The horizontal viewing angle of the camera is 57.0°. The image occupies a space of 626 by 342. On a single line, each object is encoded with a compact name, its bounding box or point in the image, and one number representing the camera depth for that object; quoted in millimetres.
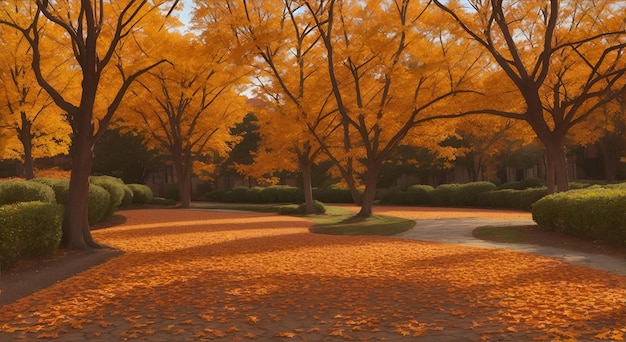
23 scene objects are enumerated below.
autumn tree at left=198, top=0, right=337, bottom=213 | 20672
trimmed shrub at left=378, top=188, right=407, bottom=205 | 36188
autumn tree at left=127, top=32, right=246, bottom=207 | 29422
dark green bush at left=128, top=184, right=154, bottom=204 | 32969
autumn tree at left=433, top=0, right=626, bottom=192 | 16969
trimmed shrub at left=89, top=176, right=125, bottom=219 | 21297
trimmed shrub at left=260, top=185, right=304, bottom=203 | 38188
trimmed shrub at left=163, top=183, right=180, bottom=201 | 45688
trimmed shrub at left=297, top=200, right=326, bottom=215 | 27233
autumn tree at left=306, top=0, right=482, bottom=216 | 19719
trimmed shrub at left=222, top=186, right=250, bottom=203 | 41344
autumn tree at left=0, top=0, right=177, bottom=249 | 12797
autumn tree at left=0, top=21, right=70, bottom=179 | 24016
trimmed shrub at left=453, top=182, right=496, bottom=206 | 32250
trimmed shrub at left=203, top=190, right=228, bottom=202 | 43312
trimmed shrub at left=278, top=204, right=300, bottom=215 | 27691
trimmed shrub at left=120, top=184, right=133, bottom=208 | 27375
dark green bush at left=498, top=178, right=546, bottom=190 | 31406
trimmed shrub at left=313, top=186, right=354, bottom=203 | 39438
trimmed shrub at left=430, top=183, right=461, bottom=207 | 33125
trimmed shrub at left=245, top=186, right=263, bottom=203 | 40219
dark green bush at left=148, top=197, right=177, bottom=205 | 35562
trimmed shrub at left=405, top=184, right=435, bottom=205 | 35000
